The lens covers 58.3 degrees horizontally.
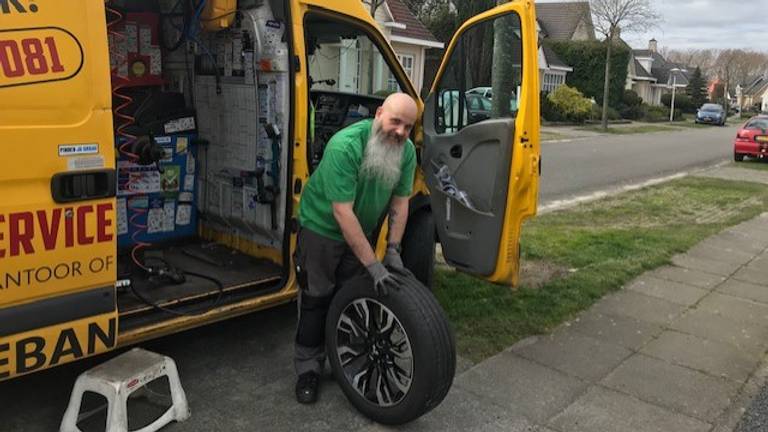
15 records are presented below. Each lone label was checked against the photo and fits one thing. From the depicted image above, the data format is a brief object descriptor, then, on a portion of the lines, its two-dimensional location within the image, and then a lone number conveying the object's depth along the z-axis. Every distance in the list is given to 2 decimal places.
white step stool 3.14
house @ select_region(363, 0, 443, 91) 24.70
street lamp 51.51
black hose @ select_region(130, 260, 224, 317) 3.79
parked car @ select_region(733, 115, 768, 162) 19.86
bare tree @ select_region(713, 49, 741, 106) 98.48
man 3.42
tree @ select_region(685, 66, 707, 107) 68.12
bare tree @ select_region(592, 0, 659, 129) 34.06
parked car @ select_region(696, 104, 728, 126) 48.66
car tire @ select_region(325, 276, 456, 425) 3.27
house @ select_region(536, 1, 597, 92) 44.88
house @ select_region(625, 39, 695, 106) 65.38
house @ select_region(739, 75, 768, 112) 106.56
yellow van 2.95
